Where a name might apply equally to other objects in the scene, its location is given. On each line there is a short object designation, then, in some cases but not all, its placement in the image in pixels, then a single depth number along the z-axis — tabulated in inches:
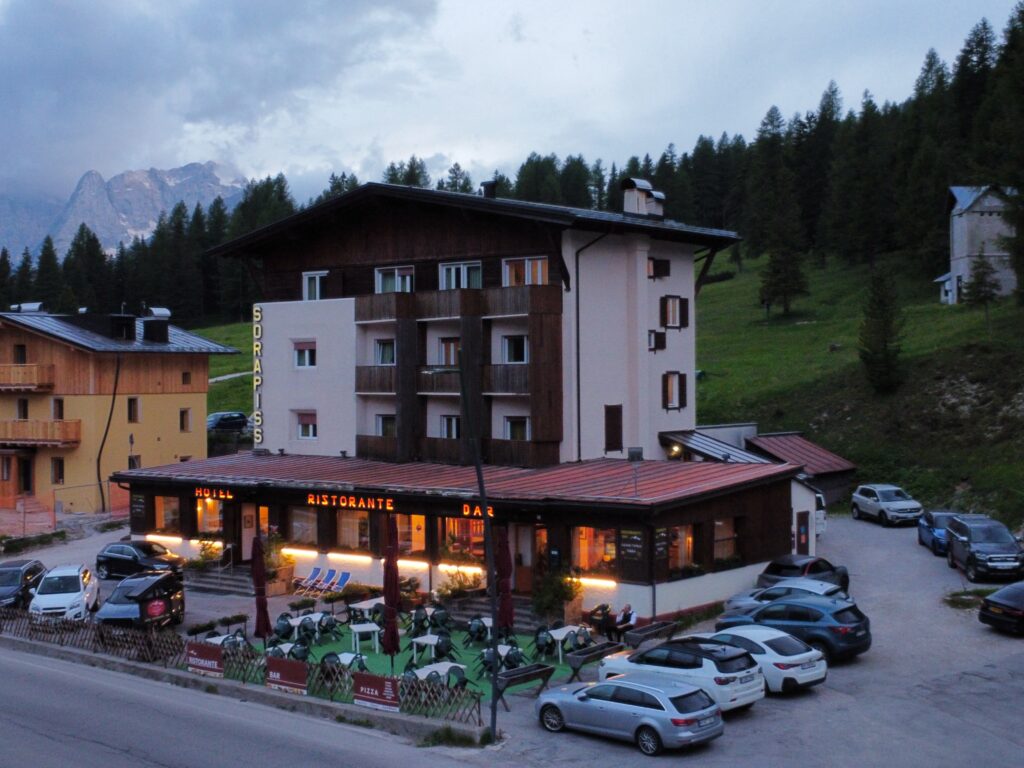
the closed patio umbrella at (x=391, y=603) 1083.9
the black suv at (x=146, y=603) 1283.2
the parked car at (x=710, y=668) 857.5
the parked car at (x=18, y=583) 1421.0
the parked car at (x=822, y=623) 1022.4
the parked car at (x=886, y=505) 1846.7
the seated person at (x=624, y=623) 1165.7
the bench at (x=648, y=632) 1079.0
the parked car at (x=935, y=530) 1558.8
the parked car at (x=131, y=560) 1646.2
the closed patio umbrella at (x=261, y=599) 1205.1
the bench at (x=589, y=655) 987.9
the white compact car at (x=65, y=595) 1338.6
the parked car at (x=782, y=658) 922.7
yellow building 2281.0
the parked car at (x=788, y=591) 1160.8
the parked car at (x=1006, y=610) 1099.3
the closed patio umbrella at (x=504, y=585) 1163.9
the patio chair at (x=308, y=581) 1566.2
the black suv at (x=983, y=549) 1348.4
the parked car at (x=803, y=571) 1314.0
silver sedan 778.4
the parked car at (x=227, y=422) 2938.0
